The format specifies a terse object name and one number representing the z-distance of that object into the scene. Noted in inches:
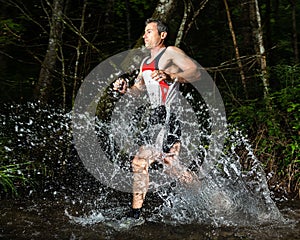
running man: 143.6
